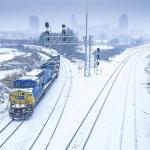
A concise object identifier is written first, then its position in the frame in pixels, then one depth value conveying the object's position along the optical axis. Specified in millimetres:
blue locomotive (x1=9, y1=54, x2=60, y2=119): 28297
